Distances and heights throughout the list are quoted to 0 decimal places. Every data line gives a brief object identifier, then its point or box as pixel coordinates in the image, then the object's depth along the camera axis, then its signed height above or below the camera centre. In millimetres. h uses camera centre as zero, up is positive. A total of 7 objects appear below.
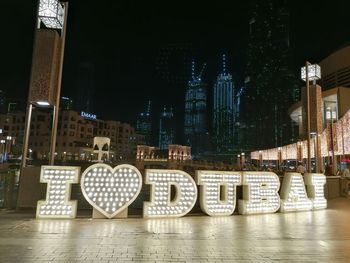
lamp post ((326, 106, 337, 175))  47038 +9314
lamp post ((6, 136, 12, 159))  69706 +4391
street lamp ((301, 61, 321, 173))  17906 +5795
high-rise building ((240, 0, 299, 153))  126000 +40424
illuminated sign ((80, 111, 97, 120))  117950 +19474
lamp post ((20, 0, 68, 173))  10734 +3408
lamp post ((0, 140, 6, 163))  59525 +1917
